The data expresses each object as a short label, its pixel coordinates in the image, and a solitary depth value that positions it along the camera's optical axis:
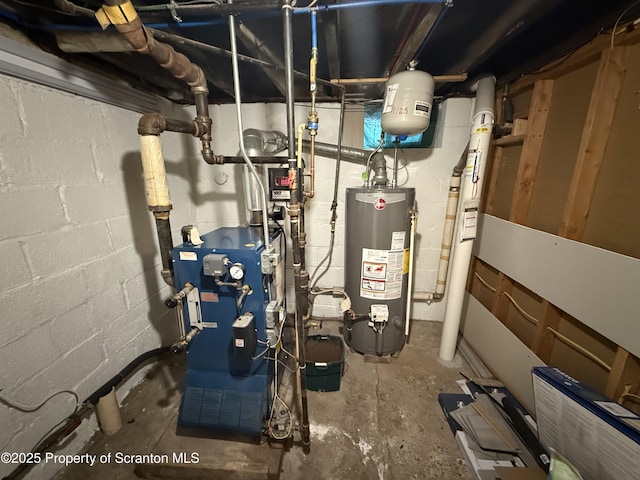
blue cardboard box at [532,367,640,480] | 0.80
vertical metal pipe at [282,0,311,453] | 0.83
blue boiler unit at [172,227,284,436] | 1.19
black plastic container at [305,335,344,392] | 1.56
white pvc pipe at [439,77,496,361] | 1.51
